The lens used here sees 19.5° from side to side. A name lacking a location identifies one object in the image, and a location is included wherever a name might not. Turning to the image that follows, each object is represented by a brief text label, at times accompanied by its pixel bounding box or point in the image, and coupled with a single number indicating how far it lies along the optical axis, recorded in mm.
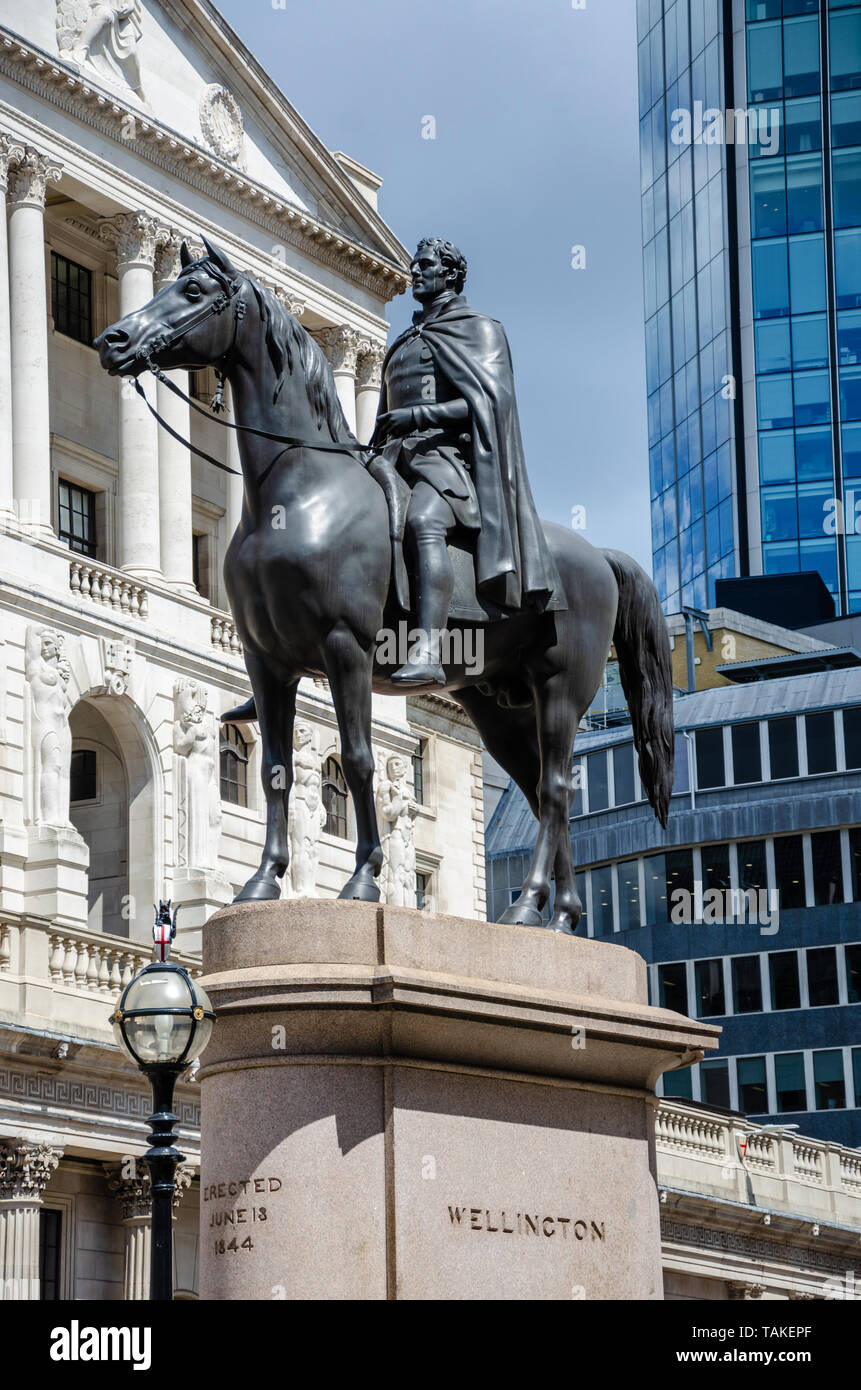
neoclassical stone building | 42875
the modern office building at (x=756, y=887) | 73250
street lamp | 15320
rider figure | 13297
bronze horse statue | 12922
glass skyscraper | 106375
